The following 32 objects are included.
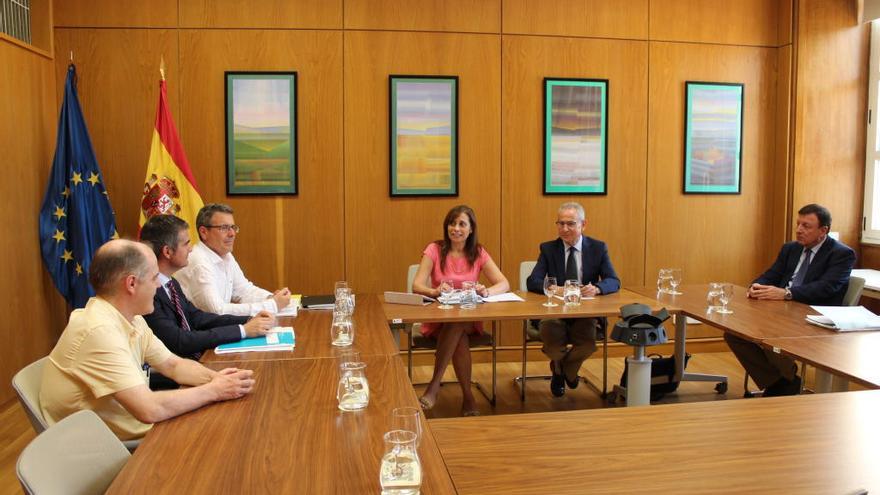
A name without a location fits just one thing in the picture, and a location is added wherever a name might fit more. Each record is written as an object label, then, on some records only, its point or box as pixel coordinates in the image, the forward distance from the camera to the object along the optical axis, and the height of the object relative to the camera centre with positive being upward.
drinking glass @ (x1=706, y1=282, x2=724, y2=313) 3.89 -0.56
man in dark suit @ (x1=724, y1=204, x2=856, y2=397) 4.13 -0.53
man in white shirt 3.56 -0.44
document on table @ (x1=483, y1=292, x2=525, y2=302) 4.21 -0.63
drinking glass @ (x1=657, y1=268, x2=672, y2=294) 4.34 -0.53
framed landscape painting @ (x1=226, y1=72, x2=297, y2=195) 5.29 +0.46
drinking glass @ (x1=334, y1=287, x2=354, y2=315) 3.16 -0.50
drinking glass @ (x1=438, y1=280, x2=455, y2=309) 4.07 -0.58
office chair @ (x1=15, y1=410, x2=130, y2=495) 1.54 -0.64
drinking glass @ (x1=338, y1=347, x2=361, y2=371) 2.15 -0.51
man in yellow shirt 2.07 -0.52
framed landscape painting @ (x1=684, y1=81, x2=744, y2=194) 5.90 +0.51
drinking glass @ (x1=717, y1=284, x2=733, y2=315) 3.86 -0.55
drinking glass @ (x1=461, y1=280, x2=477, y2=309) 4.01 -0.60
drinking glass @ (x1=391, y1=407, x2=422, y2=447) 1.63 -0.53
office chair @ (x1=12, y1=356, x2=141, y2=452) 2.06 -0.61
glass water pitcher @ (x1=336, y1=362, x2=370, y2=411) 2.12 -0.59
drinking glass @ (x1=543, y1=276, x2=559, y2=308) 4.00 -0.52
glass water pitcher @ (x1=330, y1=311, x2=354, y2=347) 3.02 -0.60
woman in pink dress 4.43 -0.53
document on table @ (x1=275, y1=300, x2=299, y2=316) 3.70 -0.63
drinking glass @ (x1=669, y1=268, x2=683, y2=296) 4.32 -0.50
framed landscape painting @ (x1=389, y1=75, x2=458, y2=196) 5.47 +0.47
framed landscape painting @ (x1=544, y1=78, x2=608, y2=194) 5.66 +0.49
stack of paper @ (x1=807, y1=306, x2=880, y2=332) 3.32 -0.59
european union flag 4.76 -0.13
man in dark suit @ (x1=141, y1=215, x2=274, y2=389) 2.91 -0.53
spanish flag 4.89 +0.09
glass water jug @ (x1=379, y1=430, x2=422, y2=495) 1.52 -0.60
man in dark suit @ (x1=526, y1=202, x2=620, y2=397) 4.61 -0.50
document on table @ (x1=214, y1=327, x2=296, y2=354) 2.92 -0.65
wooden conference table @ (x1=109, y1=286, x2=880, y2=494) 1.63 -0.66
